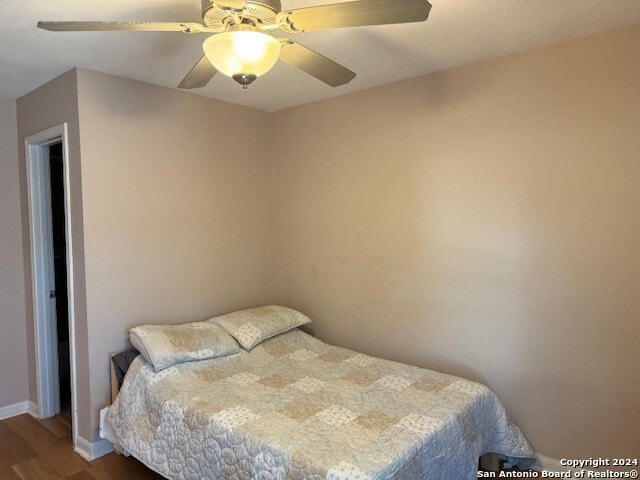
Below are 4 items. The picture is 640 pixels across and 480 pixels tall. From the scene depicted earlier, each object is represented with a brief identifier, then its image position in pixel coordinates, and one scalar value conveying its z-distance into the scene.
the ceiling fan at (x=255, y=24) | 1.30
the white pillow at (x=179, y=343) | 2.44
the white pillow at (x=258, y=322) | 2.85
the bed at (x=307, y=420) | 1.70
